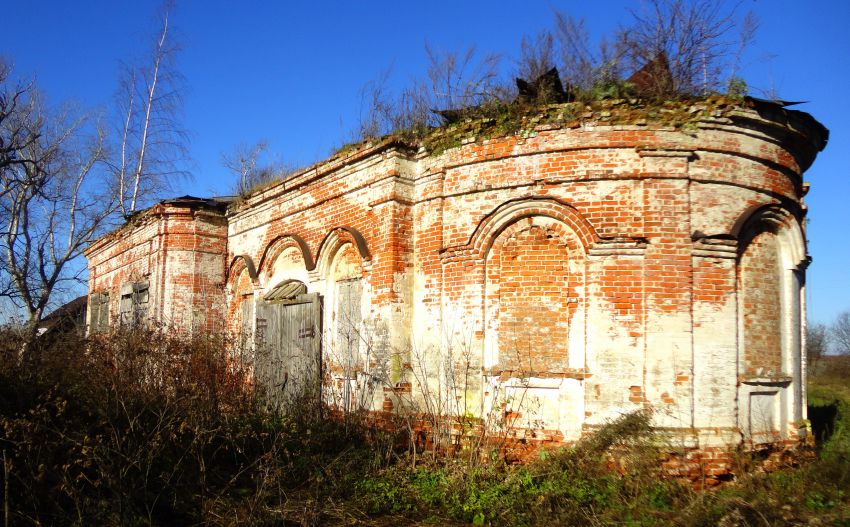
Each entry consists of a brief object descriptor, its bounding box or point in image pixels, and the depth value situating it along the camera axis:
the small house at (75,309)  21.86
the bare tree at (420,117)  8.98
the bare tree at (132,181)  20.25
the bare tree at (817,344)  35.72
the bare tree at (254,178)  16.21
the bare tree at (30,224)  18.81
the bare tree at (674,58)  8.01
